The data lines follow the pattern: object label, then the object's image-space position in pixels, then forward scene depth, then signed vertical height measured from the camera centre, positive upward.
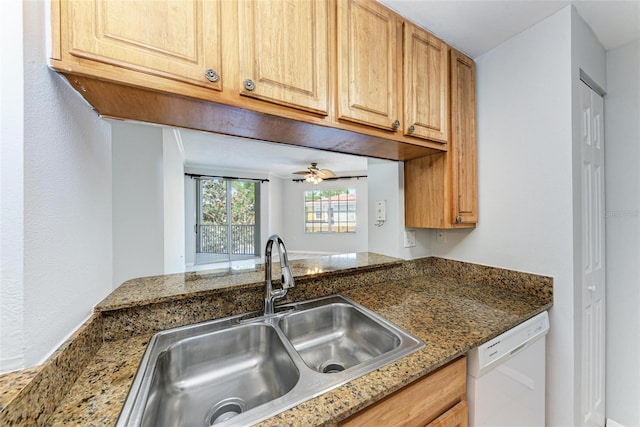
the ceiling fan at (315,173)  4.10 +0.71
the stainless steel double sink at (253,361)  0.61 -0.51
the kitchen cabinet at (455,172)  1.30 +0.22
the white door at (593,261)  1.20 -0.28
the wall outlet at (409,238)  1.57 -0.18
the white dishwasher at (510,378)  0.82 -0.64
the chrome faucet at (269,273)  0.95 -0.24
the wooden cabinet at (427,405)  0.62 -0.56
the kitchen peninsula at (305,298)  0.52 -0.43
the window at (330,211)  5.82 +0.05
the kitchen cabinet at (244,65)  0.58 +0.45
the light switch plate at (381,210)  1.66 +0.01
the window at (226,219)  5.10 -0.10
